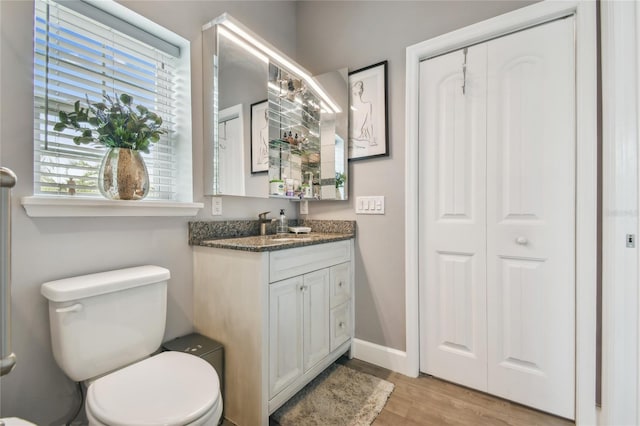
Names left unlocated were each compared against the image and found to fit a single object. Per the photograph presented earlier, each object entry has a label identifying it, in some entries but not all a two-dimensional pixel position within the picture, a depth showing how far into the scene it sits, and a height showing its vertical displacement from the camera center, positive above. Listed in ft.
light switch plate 6.59 +0.17
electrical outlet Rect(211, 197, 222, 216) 5.74 +0.13
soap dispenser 7.04 -0.31
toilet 2.99 -1.92
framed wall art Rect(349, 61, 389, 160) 6.51 +2.37
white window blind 3.93 +2.09
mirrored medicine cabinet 5.49 +2.08
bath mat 4.78 -3.50
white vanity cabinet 4.40 -1.83
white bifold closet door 4.92 -0.10
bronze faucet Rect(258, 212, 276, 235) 6.59 -0.21
